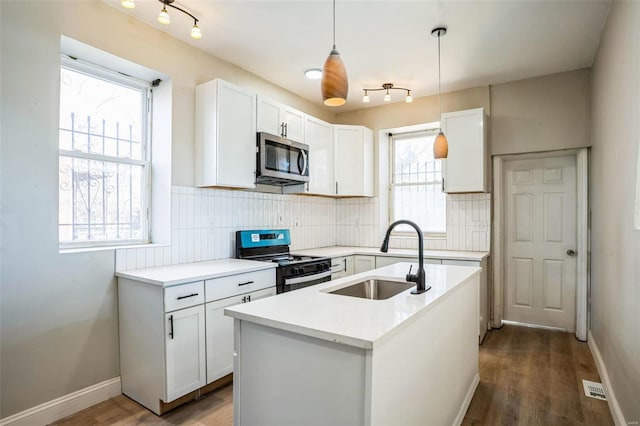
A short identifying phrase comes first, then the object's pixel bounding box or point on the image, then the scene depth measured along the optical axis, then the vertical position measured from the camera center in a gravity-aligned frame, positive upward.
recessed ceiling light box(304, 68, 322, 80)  3.61 +1.43
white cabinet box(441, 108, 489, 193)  3.74 +0.65
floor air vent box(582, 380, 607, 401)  2.49 -1.29
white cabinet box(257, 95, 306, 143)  3.35 +0.93
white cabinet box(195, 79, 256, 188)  2.95 +0.65
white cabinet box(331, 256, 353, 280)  3.87 -0.61
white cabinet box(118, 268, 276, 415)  2.25 -0.85
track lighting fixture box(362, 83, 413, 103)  4.01 +1.42
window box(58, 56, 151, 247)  2.47 +0.41
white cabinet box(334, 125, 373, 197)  4.42 +0.64
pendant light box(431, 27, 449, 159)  2.79 +0.53
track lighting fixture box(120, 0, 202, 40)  2.16 +1.27
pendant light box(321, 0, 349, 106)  1.61 +0.60
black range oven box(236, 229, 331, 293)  3.11 -0.46
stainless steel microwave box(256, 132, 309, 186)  3.26 +0.49
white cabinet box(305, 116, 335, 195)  4.03 +0.66
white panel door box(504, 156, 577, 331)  3.84 -0.33
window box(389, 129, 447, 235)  4.46 +0.37
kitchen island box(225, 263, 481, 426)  1.17 -0.55
